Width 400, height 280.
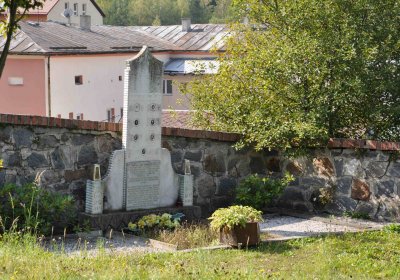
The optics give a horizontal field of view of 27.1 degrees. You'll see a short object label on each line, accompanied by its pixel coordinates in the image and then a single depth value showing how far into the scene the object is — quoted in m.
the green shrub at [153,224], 10.91
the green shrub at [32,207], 10.05
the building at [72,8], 56.56
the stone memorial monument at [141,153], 11.35
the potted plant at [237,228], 9.56
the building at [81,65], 35.34
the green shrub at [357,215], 12.13
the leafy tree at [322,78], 12.23
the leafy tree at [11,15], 7.77
